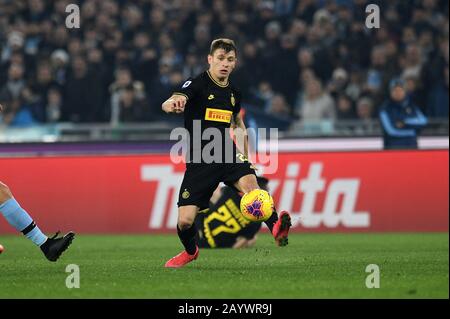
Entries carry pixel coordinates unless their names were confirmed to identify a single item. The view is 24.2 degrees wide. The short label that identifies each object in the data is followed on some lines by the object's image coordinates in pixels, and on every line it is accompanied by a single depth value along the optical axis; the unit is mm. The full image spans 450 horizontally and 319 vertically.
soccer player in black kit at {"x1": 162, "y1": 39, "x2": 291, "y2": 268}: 9992
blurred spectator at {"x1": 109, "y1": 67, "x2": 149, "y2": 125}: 18000
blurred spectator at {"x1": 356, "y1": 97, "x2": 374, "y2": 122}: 17531
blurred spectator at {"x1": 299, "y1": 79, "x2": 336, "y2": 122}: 17641
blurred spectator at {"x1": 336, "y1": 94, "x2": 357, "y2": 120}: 17656
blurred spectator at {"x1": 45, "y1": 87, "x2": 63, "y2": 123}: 18656
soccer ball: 9938
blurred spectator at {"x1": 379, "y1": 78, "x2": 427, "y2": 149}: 16203
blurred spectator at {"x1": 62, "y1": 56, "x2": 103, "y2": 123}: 18500
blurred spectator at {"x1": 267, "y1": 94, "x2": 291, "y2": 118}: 18016
